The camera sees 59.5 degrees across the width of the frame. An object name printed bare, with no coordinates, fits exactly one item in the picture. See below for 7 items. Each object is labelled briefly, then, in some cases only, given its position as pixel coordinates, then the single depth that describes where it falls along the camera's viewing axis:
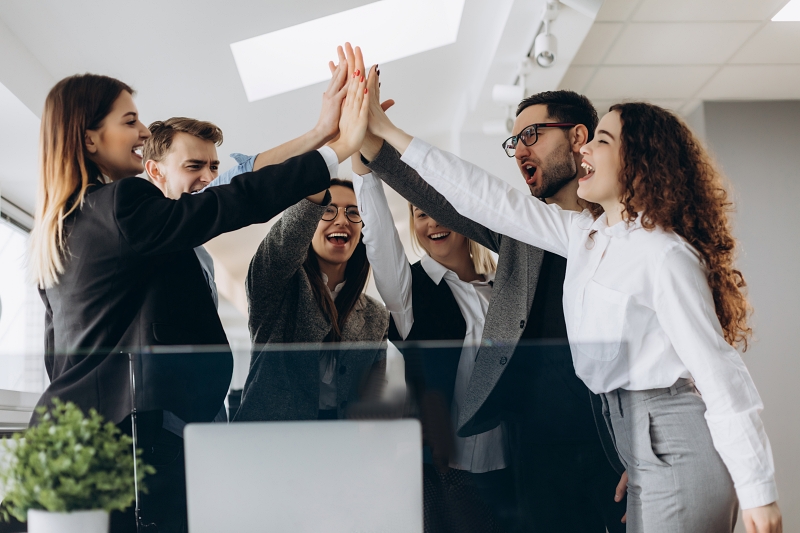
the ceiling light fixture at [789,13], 3.25
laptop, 0.93
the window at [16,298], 4.05
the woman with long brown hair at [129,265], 0.96
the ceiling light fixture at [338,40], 3.64
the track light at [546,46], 3.14
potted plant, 0.92
